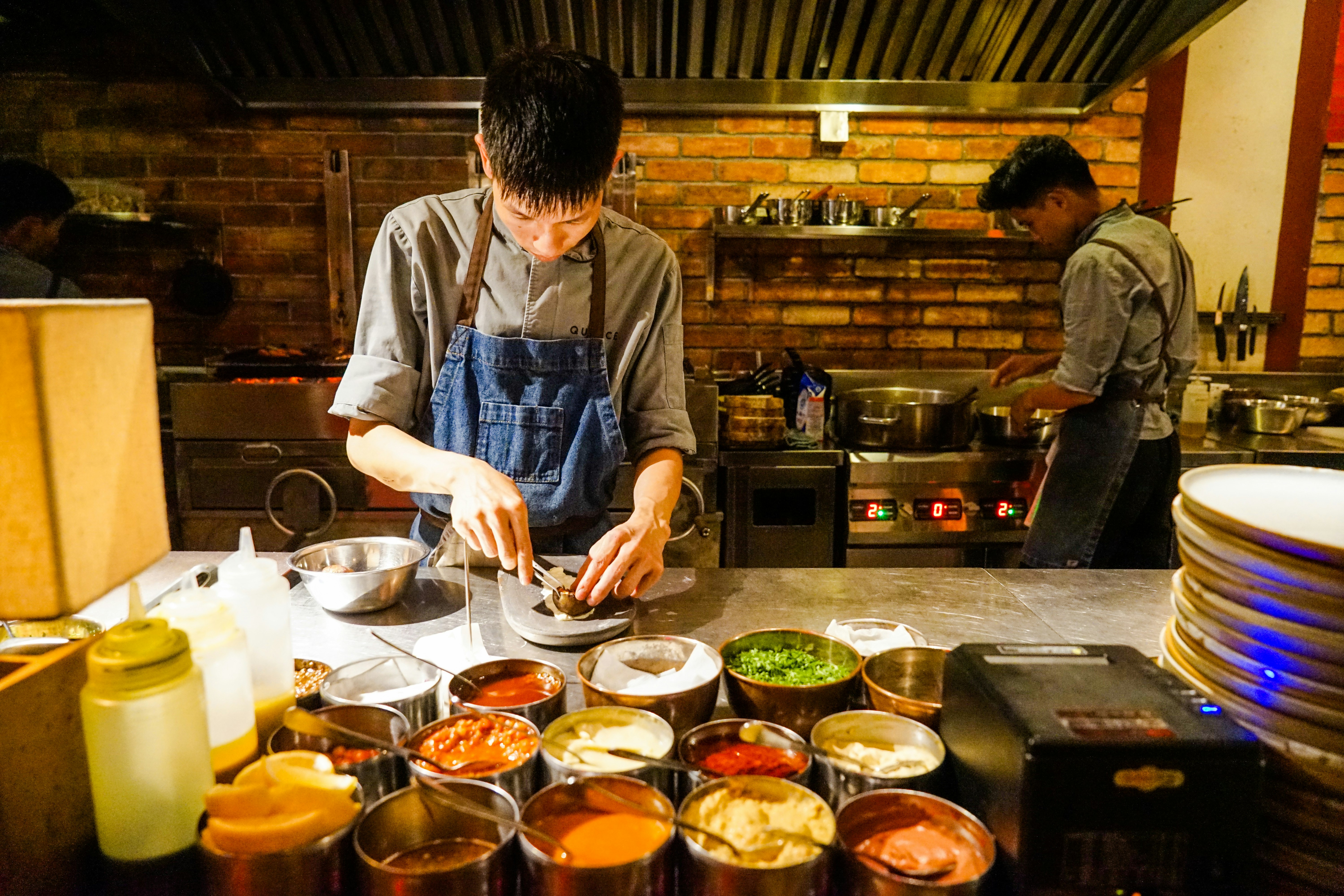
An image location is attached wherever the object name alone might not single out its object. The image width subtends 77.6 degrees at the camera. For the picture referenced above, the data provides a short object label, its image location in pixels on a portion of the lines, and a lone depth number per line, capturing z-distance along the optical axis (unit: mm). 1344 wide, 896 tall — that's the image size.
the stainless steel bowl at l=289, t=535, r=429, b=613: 1576
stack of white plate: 850
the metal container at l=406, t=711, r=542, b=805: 915
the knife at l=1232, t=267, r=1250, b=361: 4129
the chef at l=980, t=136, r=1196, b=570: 2818
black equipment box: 816
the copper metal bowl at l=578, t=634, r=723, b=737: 1115
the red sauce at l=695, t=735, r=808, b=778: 988
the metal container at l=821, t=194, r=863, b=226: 3791
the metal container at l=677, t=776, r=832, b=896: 781
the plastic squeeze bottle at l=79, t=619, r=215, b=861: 818
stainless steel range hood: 3504
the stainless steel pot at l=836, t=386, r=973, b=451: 3529
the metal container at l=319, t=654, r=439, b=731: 1129
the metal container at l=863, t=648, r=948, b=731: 1286
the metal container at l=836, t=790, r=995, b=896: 822
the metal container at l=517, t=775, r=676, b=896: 778
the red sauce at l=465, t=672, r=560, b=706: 1192
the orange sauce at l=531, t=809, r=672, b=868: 844
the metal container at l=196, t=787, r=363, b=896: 796
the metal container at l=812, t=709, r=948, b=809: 958
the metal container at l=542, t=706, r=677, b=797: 945
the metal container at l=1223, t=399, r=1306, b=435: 3770
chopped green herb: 1259
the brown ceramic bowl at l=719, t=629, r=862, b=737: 1172
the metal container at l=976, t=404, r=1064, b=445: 3539
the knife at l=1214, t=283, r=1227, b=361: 4203
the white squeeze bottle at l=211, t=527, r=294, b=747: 1078
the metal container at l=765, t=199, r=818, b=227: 3807
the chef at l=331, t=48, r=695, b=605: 1817
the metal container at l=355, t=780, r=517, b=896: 781
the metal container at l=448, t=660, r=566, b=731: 1099
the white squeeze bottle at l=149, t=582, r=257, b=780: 951
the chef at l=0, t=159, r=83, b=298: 3260
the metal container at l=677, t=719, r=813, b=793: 969
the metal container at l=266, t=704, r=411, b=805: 951
